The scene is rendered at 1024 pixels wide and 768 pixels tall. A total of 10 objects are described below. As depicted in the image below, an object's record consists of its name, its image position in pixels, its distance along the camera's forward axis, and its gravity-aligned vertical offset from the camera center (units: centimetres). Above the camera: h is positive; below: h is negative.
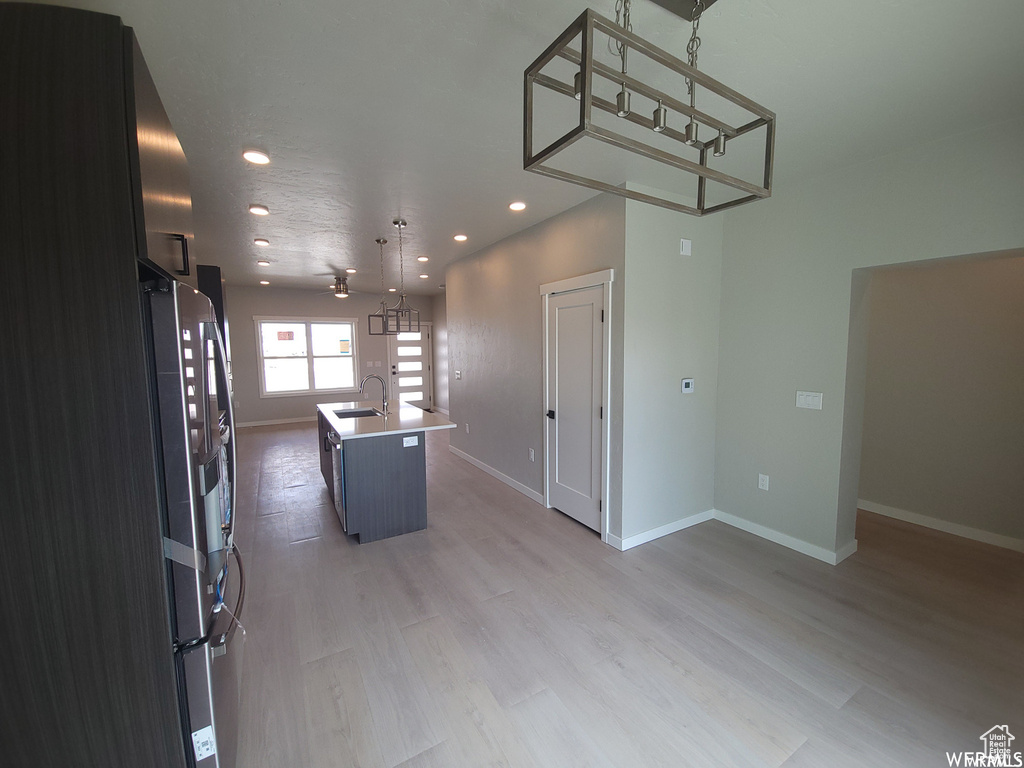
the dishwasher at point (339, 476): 325 -100
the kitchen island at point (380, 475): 322 -99
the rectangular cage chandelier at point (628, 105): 92 +63
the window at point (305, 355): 790 -4
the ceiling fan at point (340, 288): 589 +94
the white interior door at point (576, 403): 326 -45
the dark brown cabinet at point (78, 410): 99 -14
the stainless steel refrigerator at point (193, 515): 113 -47
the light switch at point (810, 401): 292 -38
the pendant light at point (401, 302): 380 +53
